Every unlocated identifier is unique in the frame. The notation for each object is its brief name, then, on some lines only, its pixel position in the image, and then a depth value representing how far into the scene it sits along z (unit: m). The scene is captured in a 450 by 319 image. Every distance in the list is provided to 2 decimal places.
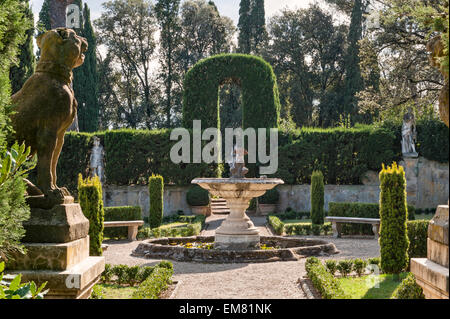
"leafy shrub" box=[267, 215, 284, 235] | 13.61
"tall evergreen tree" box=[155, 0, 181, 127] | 30.84
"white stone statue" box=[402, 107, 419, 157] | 18.05
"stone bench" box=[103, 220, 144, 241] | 12.72
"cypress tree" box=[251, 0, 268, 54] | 31.72
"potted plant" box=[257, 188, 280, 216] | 19.77
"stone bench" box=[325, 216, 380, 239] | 13.34
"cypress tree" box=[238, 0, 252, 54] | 31.68
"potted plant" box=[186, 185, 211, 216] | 19.14
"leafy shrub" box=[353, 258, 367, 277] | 7.61
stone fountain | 9.25
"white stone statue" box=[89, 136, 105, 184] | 18.94
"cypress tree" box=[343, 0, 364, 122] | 27.67
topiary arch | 20.22
